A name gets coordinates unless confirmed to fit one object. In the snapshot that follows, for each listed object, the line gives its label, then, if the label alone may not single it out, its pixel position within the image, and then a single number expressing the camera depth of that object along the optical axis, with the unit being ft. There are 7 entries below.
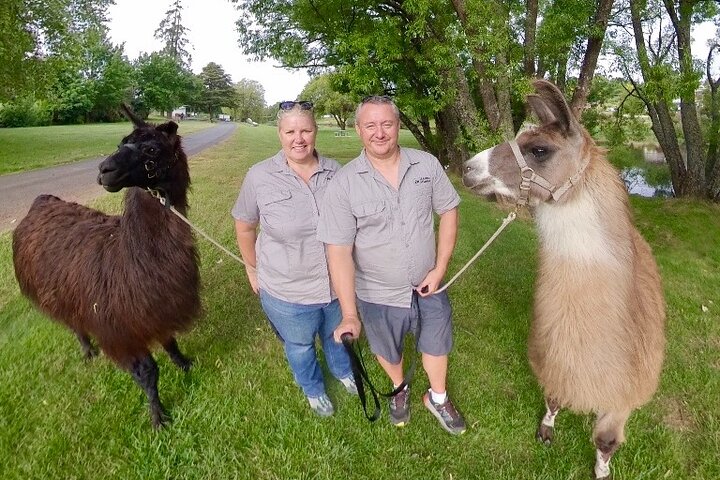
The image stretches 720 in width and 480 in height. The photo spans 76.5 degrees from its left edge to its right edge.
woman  8.00
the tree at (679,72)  30.94
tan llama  6.73
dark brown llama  8.66
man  7.35
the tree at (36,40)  42.81
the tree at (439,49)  24.90
